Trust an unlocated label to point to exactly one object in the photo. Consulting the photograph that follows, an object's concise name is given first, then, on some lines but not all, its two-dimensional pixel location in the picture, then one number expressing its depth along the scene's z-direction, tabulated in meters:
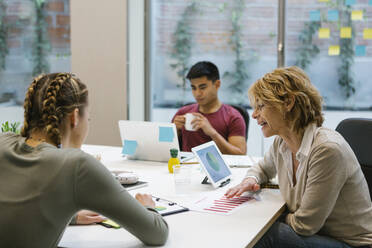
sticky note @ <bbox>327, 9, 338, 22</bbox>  3.96
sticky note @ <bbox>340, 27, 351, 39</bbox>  3.94
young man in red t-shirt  3.10
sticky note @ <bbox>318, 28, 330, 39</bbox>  4.01
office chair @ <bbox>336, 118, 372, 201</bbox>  2.18
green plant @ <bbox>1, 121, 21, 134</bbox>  2.51
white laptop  2.54
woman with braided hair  1.20
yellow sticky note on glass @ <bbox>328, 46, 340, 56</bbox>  4.00
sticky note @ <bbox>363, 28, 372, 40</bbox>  3.88
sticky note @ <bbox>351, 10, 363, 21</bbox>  3.89
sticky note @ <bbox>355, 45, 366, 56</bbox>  3.91
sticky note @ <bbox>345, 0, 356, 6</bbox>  3.90
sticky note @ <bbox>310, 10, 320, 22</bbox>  4.02
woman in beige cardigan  1.67
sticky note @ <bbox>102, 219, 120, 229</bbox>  1.54
